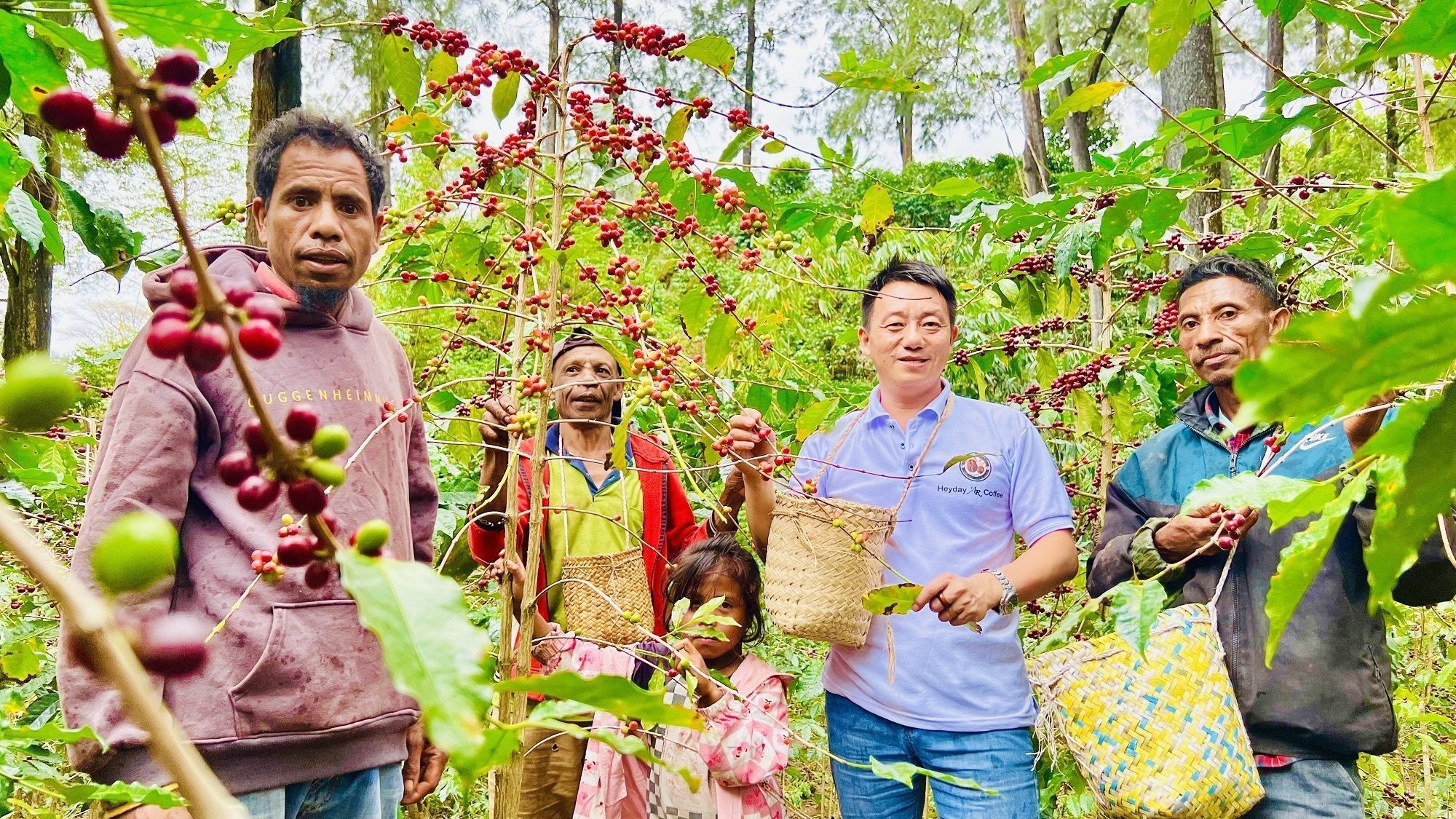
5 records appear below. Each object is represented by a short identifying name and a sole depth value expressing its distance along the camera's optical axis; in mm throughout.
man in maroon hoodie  1257
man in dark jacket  1666
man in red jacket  2010
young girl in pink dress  1954
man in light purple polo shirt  1901
